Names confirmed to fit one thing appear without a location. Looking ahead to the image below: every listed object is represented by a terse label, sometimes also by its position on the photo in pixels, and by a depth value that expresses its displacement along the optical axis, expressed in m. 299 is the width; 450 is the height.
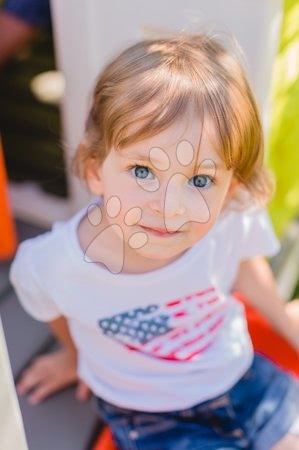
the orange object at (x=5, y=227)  1.35
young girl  0.87
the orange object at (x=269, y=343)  1.29
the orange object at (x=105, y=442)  1.16
